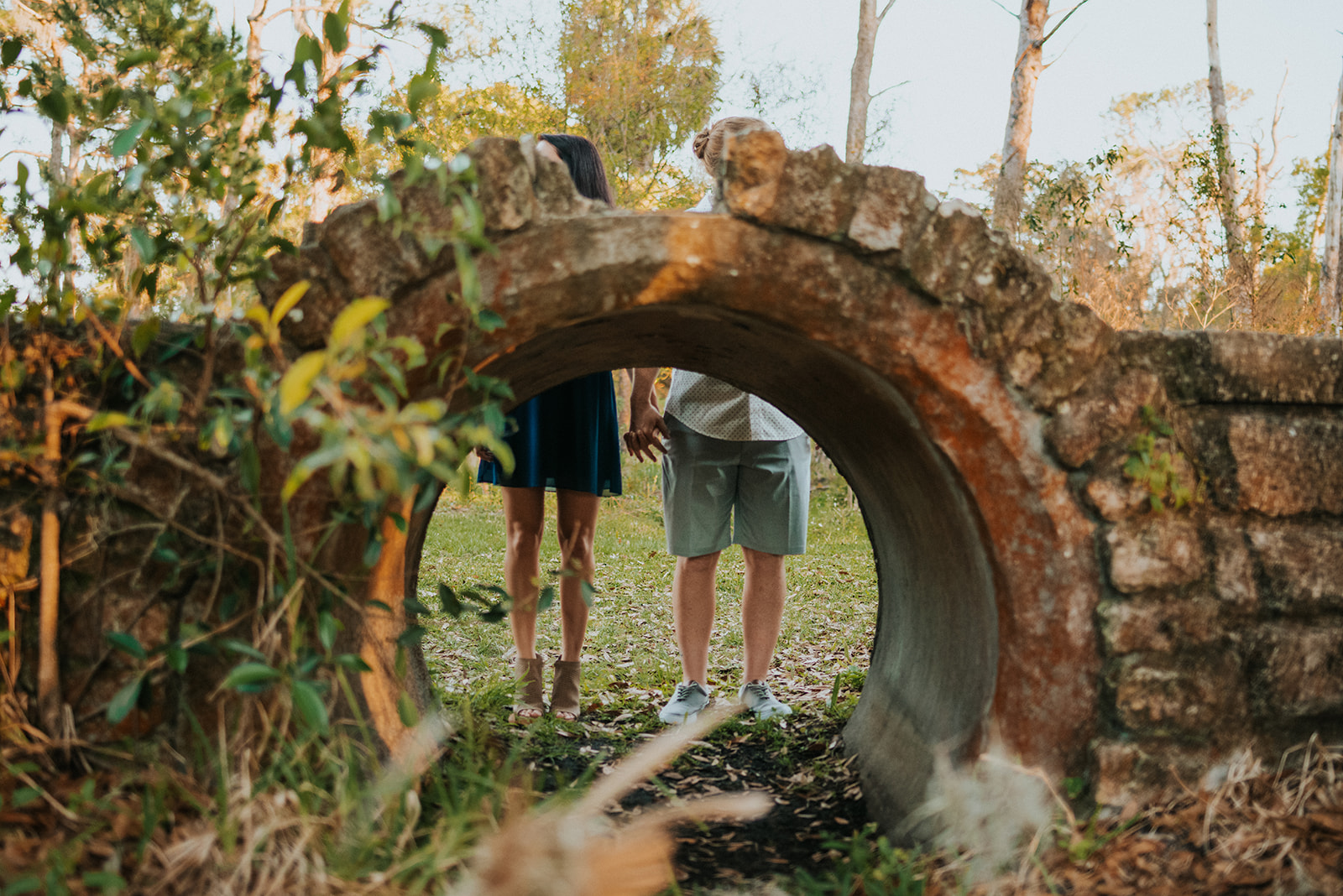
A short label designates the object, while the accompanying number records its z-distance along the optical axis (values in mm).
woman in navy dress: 3463
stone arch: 2070
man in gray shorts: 3635
